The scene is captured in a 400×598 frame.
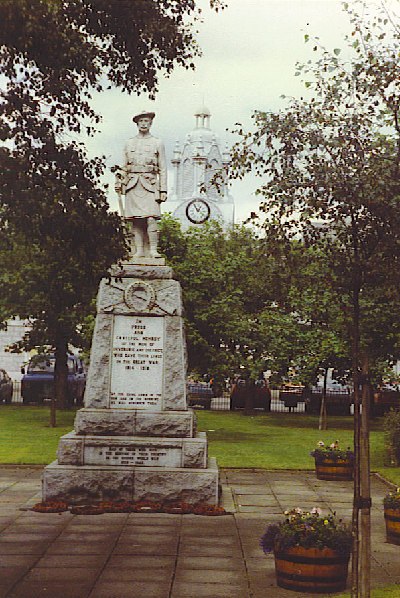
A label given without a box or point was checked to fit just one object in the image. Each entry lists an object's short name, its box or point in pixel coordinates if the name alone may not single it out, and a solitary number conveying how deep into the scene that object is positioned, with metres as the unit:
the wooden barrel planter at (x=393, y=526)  10.46
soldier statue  14.41
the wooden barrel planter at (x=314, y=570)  8.21
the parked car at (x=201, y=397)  40.88
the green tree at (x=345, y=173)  8.98
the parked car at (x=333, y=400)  37.81
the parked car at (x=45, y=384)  38.16
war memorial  12.91
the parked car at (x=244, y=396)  41.19
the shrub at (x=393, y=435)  18.98
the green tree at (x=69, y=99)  7.29
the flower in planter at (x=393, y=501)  10.46
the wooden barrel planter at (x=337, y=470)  16.45
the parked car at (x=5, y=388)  40.09
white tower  102.88
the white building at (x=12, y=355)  60.66
